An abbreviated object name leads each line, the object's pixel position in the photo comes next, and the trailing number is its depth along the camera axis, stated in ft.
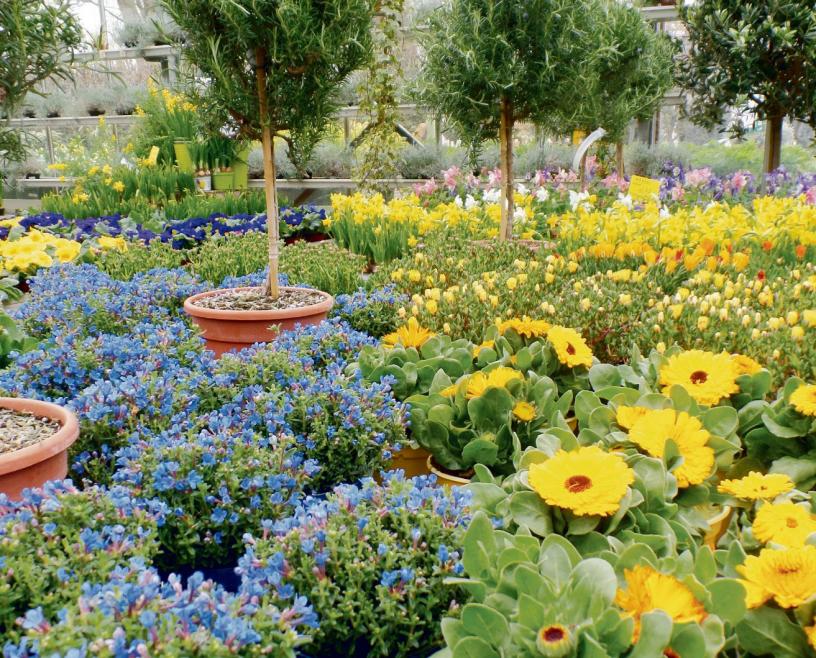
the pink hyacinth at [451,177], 20.06
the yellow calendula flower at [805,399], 4.76
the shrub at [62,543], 3.32
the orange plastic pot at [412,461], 5.99
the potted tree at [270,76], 8.01
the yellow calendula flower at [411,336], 7.06
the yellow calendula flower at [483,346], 6.64
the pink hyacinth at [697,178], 18.16
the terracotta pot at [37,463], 4.90
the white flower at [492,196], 17.25
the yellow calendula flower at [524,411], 5.57
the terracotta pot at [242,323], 8.43
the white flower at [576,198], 15.55
